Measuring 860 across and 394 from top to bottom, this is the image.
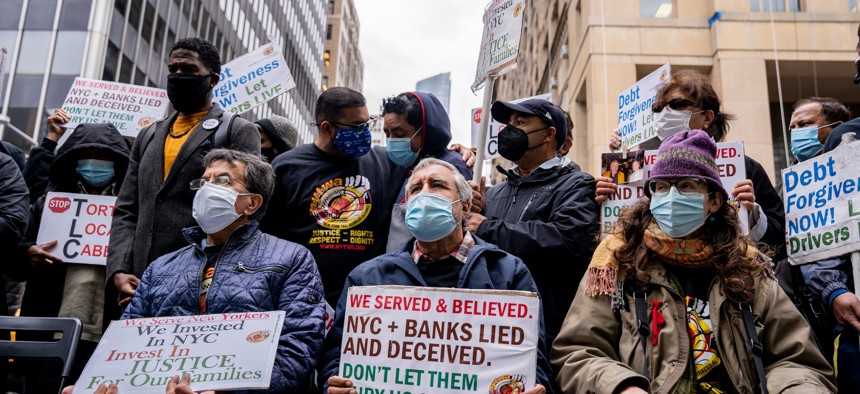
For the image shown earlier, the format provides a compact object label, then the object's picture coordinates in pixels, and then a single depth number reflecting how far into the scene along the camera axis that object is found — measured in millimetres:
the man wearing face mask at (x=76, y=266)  4055
